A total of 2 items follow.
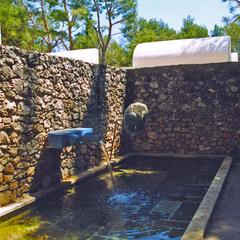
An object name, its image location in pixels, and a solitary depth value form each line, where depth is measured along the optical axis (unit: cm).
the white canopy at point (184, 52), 884
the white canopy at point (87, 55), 1001
